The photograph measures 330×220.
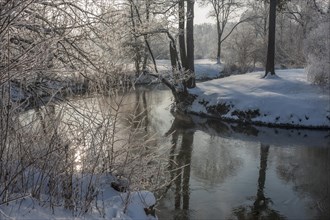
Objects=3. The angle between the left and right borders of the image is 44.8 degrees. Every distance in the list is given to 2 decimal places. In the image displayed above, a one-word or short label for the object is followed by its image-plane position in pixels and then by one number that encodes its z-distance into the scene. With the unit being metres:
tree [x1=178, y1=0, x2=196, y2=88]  22.33
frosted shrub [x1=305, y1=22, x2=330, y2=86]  18.36
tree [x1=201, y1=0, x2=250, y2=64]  43.66
